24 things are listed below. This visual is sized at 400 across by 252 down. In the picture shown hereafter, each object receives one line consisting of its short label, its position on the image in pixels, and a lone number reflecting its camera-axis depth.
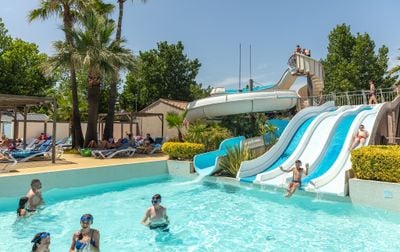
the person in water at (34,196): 8.20
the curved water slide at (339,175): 9.76
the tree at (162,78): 36.84
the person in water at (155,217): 7.11
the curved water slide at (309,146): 11.77
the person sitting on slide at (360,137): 11.81
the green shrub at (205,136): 15.88
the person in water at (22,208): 8.02
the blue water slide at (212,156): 13.84
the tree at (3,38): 33.22
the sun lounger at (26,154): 14.27
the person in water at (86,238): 4.89
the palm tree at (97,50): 16.84
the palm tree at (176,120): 17.84
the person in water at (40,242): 4.29
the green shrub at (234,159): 13.13
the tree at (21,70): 30.50
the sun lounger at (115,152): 16.40
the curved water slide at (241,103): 15.95
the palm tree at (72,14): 19.67
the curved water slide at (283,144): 12.46
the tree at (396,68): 26.09
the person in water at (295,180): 10.13
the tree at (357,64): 32.16
